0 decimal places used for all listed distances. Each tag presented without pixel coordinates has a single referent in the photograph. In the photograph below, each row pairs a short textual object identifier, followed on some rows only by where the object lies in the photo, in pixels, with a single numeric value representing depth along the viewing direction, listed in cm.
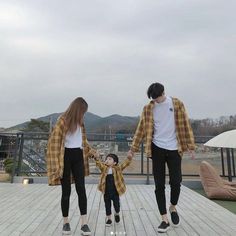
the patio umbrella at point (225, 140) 642
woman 368
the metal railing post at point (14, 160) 852
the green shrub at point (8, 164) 963
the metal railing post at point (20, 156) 885
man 389
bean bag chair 636
